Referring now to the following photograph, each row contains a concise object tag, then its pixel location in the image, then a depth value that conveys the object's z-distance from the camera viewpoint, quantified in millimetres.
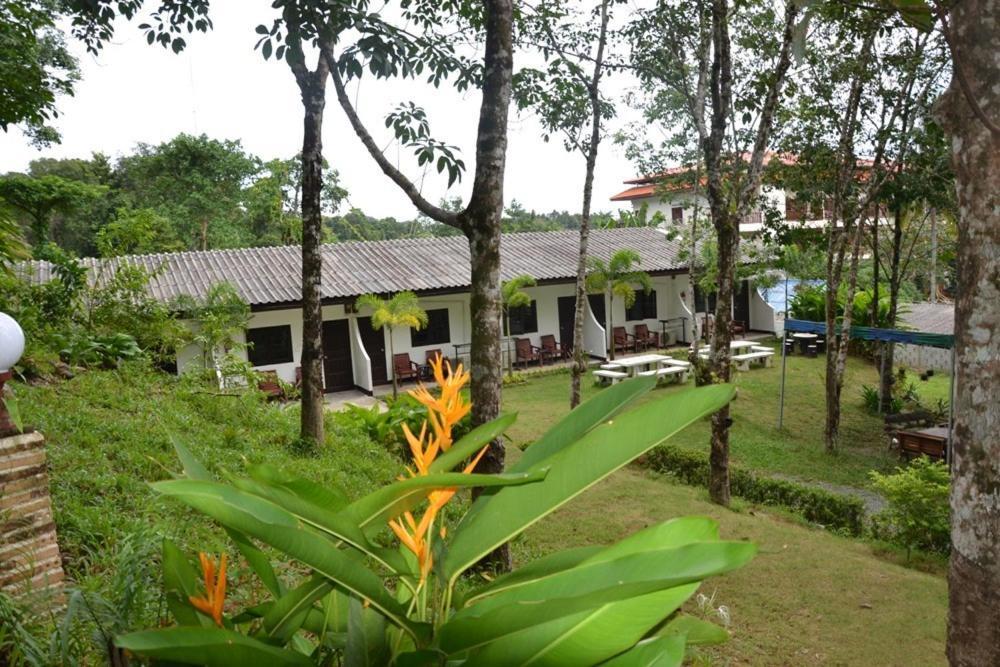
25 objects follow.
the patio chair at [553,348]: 19188
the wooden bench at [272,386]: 13664
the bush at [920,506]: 7344
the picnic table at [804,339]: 20188
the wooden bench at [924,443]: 10031
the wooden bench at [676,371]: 15781
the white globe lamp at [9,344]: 2564
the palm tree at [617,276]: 18219
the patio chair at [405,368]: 16922
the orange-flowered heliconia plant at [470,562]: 958
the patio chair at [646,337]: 20547
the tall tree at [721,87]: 7723
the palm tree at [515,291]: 17062
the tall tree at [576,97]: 8461
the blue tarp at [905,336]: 10469
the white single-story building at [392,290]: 16094
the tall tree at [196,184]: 23484
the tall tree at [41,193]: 11336
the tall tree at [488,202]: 4703
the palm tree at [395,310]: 15461
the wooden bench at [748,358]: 17625
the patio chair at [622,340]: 20172
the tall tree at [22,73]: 6945
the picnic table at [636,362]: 16766
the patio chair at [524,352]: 18812
